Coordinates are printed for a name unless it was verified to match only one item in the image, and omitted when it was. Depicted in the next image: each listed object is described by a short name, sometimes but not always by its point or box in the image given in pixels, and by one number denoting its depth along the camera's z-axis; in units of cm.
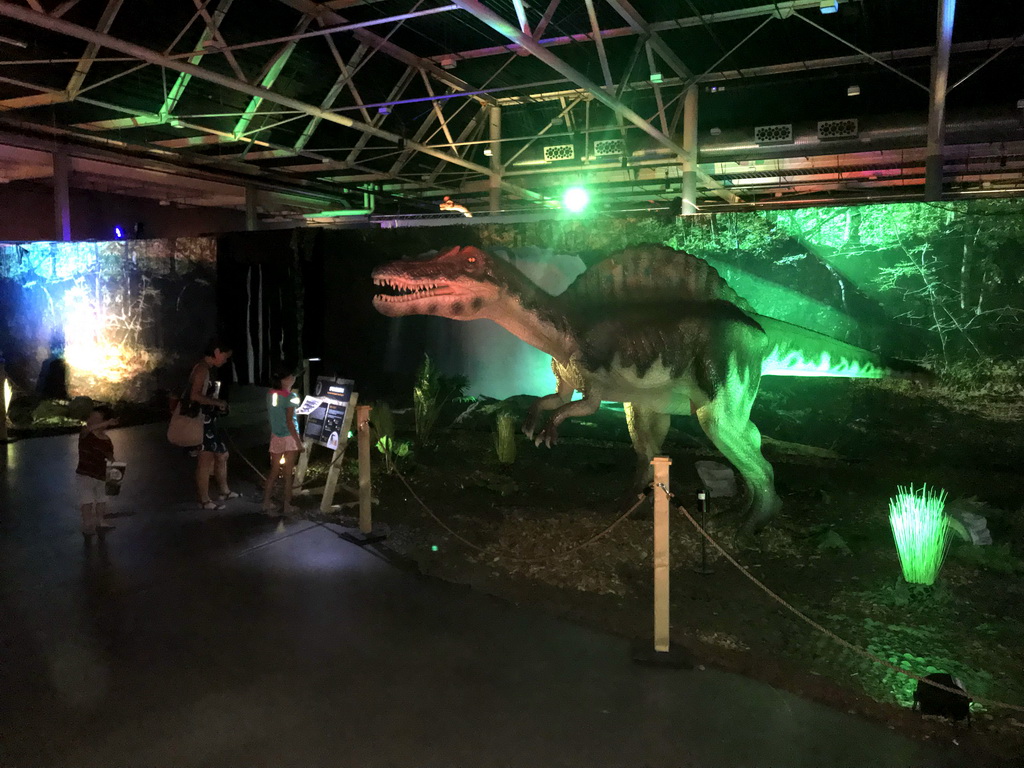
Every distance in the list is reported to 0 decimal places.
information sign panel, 592
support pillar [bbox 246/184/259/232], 1408
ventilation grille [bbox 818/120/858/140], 941
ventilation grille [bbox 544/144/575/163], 1166
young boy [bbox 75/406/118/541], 525
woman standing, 589
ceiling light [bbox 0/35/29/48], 772
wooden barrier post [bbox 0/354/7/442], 891
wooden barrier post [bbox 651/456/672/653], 353
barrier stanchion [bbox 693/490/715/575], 434
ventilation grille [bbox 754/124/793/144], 981
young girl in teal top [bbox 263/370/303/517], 589
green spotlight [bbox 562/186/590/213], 1247
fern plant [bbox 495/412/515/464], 736
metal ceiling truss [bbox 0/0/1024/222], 775
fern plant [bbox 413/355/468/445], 810
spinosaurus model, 477
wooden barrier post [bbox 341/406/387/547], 533
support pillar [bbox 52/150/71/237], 1083
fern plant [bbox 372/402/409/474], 708
